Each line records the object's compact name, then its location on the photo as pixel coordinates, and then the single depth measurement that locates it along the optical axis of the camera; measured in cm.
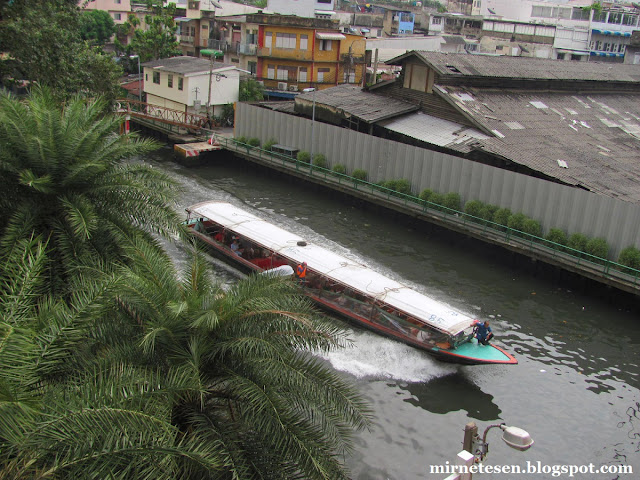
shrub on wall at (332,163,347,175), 4138
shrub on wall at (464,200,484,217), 3394
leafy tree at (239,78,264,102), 5809
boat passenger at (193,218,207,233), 3059
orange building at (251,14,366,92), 6538
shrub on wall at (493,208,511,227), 3291
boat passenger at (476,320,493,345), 2208
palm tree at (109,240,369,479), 1091
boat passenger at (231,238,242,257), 2870
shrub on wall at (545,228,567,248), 3044
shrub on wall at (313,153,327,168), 4259
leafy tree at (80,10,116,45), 9180
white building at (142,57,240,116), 5534
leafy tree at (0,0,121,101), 2772
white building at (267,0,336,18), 8256
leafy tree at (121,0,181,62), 6781
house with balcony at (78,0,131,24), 10100
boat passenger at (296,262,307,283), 2509
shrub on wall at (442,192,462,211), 3509
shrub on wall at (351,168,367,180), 4012
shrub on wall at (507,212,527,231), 3195
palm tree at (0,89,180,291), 1480
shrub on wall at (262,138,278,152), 4634
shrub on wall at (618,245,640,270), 2782
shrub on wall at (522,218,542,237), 3152
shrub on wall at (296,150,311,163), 4369
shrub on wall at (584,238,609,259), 2906
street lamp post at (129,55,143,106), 6235
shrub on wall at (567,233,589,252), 2978
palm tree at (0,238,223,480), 850
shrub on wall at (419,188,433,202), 3612
